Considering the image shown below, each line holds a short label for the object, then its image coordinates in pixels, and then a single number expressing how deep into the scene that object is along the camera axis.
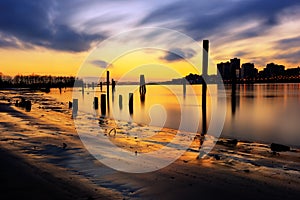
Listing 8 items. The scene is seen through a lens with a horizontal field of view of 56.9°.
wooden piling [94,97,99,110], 36.18
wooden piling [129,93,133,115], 32.93
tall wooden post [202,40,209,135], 26.84
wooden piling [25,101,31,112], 29.03
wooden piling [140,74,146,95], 66.94
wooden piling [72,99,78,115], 29.08
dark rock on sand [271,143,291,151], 12.43
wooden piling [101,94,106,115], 31.96
